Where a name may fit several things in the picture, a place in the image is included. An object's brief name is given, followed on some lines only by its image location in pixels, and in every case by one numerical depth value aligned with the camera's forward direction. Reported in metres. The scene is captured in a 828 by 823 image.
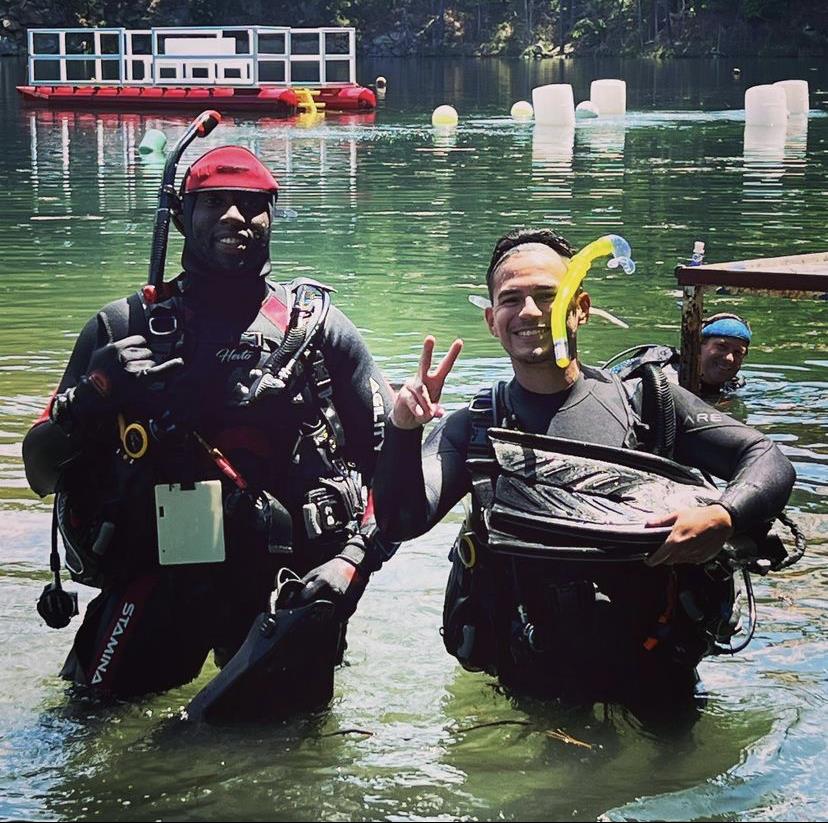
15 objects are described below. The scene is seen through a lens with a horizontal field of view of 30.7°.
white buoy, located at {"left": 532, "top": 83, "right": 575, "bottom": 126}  31.30
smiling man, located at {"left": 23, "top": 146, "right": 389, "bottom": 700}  4.23
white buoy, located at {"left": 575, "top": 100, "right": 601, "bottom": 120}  33.69
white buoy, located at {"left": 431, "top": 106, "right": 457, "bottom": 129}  33.06
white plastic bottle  8.62
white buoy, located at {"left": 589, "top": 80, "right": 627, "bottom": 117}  34.47
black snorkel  4.36
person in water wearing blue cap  8.35
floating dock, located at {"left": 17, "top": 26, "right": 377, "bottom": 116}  34.78
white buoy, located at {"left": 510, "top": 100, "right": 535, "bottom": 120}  34.59
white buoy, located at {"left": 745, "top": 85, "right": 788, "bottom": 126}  30.31
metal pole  8.31
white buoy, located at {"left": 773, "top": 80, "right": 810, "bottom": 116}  32.50
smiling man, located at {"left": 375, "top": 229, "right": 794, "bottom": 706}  3.76
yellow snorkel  3.82
